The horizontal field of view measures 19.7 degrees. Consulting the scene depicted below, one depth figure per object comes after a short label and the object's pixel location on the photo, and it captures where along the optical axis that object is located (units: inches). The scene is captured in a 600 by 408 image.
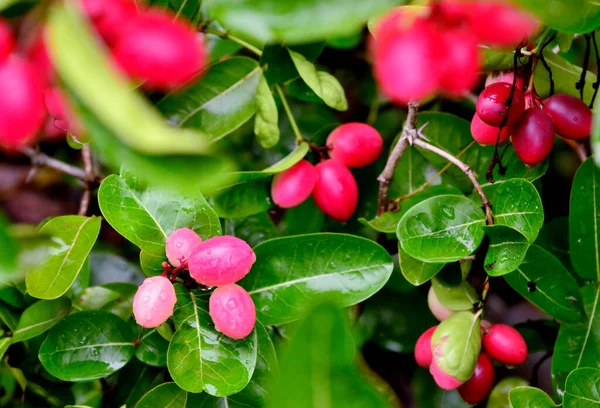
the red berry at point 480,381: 24.0
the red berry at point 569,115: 23.0
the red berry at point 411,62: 17.5
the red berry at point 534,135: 22.8
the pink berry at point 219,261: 22.3
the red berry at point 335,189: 24.7
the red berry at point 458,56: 18.0
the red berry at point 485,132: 23.2
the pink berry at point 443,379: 23.5
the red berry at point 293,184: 24.3
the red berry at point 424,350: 24.0
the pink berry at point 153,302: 22.3
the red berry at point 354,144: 24.9
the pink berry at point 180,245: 22.7
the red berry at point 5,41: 17.1
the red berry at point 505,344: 23.7
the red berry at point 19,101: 16.5
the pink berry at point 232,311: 22.5
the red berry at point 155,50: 16.5
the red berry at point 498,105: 22.6
